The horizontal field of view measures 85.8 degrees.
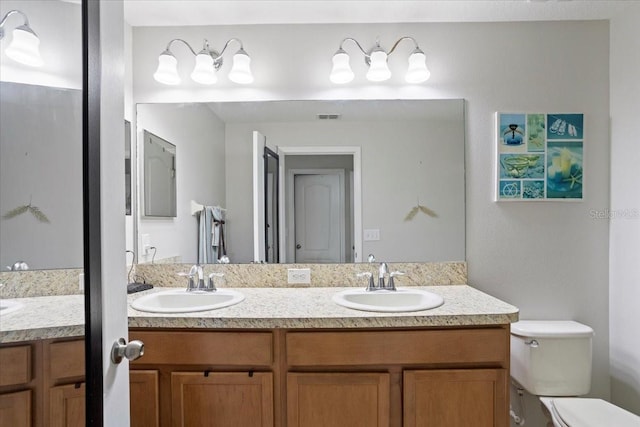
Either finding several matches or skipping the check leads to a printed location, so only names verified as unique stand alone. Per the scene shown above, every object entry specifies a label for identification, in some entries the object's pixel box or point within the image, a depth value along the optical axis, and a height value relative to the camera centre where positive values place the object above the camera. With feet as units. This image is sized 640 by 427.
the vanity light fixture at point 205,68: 6.29 +2.59
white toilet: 5.58 -2.50
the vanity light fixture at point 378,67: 6.18 +2.56
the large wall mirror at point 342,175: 6.48 +0.65
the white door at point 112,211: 2.54 -0.01
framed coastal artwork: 6.36 +0.98
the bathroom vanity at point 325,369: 4.52 -2.13
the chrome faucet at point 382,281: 5.95 -1.25
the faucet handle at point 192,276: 6.05 -1.20
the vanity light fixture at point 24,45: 1.77 +0.90
